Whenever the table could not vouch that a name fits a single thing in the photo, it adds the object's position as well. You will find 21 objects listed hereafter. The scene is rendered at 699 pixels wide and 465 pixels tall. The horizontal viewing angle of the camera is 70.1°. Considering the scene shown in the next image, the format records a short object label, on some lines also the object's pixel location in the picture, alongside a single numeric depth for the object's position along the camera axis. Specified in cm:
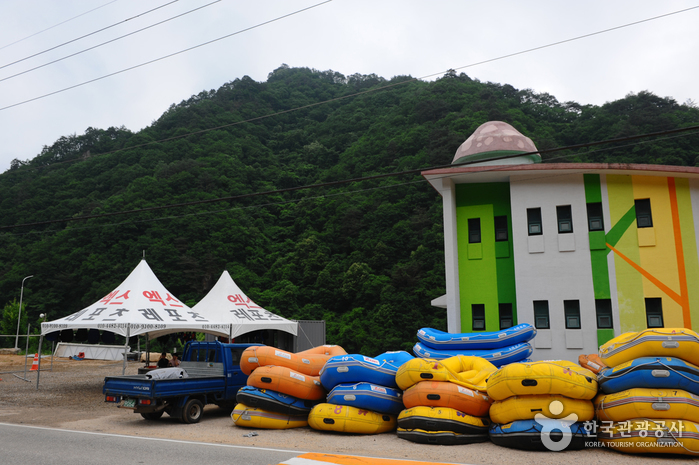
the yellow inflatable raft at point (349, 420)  1024
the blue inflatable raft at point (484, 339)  1321
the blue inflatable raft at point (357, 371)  1070
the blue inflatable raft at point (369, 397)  1033
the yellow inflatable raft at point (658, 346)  845
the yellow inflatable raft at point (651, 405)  789
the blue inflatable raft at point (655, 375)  816
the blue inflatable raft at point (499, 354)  1292
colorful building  1684
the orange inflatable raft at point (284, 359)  1172
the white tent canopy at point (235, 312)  2198
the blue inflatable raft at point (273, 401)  1104
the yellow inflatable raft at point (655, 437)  771
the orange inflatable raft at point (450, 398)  952
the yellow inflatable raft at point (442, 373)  984
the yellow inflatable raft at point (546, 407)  864
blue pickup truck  1163
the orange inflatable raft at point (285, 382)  1117
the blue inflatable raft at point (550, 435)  852
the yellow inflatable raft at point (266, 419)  1105
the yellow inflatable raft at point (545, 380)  862
